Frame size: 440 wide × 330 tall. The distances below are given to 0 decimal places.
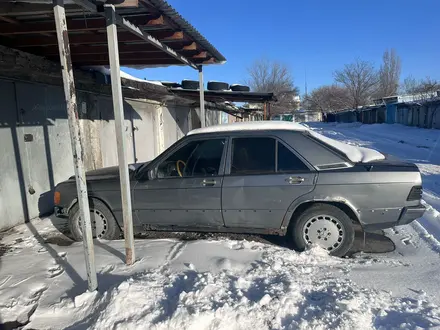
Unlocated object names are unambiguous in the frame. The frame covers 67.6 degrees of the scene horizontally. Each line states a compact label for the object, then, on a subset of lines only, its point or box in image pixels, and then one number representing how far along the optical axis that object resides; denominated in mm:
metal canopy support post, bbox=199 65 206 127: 7234
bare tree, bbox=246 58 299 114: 45412
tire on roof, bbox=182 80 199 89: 12633
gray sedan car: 3924
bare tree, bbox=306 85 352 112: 65238
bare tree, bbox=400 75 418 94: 59203
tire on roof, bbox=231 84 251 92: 13828
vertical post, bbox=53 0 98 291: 2893
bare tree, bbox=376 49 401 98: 64500
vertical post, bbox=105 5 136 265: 3576
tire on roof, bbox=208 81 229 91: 12766
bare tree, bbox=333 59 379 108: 57031
